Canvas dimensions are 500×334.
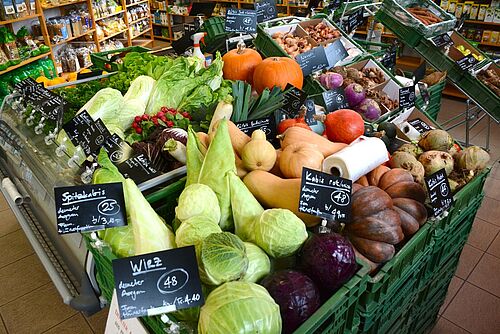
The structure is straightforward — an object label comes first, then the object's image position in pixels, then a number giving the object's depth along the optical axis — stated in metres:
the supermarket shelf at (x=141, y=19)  7.38
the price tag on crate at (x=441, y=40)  3.19
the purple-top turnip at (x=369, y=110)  2.23
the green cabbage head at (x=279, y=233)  1.02
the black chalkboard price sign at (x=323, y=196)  1.07
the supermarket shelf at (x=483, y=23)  5.14
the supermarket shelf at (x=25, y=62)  4.33
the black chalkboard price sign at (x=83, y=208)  1.03
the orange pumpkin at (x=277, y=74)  2.16
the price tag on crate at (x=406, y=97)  2.17
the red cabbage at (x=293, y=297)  0.92
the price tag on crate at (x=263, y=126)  1.57
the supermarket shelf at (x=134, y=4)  7.34
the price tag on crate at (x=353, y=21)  3.22
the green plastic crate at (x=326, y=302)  0.91
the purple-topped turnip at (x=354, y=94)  2.27
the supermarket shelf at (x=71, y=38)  5.21
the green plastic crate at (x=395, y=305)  1.18
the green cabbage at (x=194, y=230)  0.98
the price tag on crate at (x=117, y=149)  1.45
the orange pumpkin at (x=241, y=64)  2.39
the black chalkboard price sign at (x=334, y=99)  2.13
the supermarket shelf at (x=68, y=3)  4.93
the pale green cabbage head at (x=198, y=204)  1.05
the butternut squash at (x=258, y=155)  1.29
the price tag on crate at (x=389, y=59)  3.03
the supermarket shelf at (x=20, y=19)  4.26
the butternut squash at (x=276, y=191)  1.21
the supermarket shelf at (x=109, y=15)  6.19
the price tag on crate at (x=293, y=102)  1.79
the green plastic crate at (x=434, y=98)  2.85
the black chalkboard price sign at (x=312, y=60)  2.46
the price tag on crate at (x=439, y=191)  1.26
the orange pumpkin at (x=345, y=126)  1.58
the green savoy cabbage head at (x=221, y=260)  0.90
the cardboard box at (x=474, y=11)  5.22
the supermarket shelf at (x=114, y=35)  6.38
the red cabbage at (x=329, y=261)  0.98
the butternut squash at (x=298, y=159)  1.29
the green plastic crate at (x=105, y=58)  2.85
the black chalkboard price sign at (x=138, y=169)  1.37
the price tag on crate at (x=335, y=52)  2.60
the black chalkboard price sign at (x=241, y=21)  2.56
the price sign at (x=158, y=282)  0.84
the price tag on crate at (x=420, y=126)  1.98
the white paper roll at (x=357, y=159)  1.27
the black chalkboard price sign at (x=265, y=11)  3.17
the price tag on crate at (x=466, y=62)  3.05
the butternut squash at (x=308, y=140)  1.41
